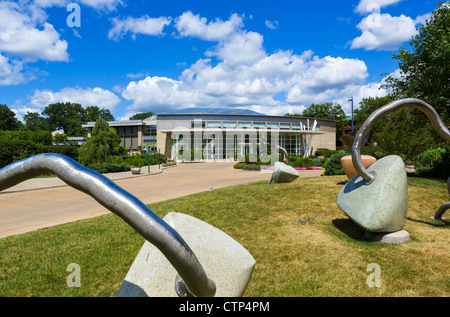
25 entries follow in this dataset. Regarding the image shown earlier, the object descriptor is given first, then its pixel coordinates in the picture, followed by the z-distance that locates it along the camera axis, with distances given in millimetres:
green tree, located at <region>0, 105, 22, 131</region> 65875
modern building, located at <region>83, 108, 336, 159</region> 44781
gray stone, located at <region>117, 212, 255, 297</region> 2594
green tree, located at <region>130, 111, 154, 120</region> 103488
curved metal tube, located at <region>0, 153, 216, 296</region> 1408
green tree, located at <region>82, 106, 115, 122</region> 101312
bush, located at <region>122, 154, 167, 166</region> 35503
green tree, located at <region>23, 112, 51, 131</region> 79956
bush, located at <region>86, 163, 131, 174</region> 25350
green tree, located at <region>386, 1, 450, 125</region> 13688
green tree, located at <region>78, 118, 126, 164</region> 32812
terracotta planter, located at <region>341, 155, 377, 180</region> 11555
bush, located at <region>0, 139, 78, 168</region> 25266
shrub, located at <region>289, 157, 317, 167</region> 30741
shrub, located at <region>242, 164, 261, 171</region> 28559
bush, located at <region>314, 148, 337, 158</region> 48950
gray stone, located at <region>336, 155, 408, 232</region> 5809
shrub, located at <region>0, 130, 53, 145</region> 39597
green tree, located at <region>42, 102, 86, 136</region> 99750
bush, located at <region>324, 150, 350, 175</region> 16906
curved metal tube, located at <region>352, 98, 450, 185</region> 6184
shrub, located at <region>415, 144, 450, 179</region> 15291
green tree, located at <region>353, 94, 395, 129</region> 51128
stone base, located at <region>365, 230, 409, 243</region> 5918
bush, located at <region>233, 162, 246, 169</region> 30453
